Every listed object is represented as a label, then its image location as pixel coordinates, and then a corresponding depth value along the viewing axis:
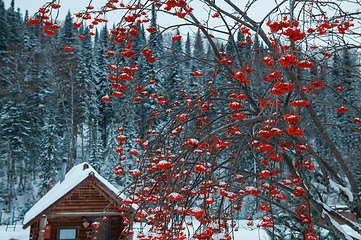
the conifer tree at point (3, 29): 31.15
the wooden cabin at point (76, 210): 9.34
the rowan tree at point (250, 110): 2.94
